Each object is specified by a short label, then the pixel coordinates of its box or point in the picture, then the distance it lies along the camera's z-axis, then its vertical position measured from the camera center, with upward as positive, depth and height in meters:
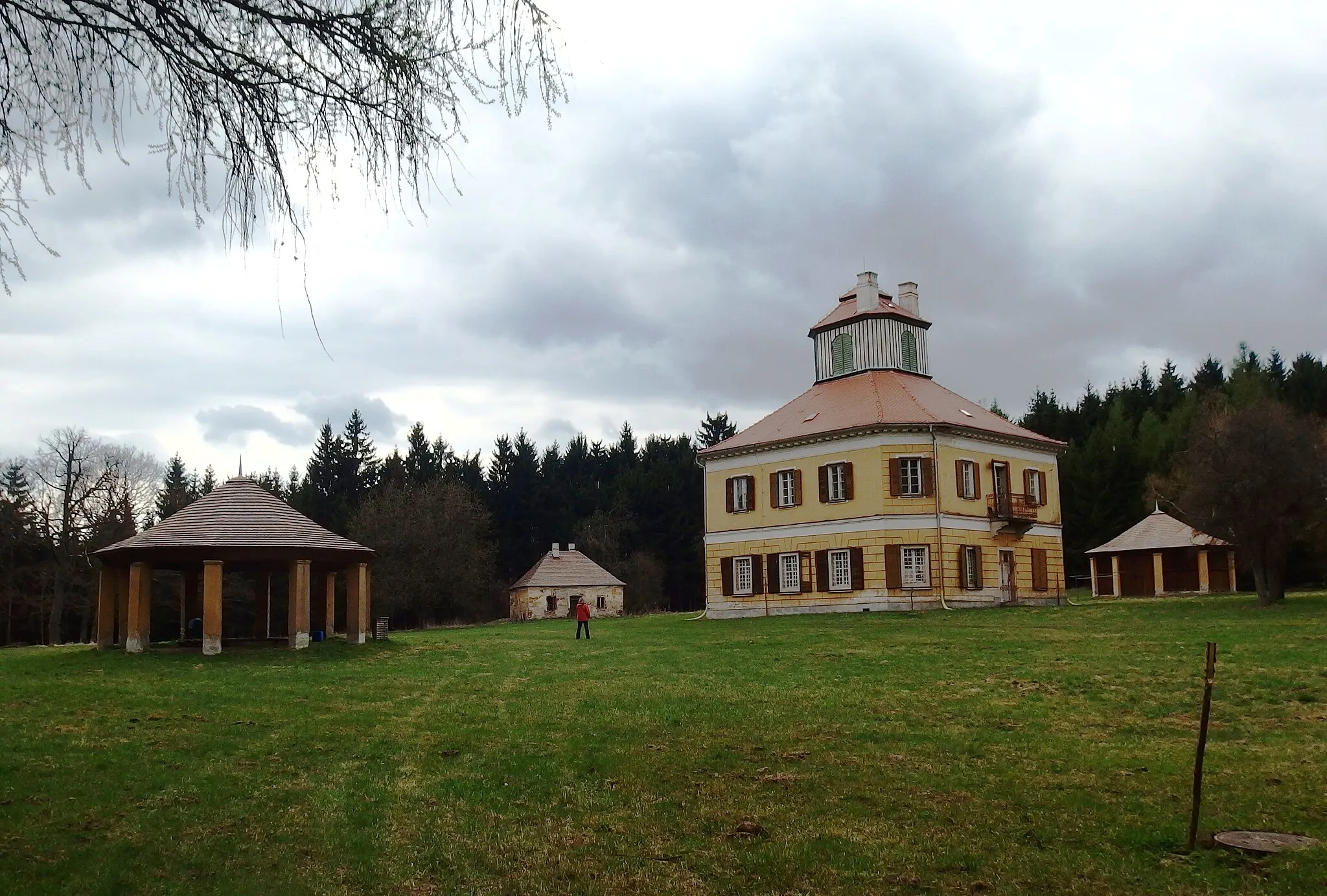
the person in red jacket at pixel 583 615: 31.70 -1.66
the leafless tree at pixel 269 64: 6.35 +3.02
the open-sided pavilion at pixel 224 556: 25.12 +0.23
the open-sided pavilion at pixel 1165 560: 46.50 -0.79
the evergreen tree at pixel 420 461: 80.69 +7.60
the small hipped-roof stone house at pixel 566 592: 60.34 -1.91
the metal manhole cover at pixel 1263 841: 7.52 -2.09
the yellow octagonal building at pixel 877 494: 37.47 +1.99
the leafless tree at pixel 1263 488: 29.80 +1.43
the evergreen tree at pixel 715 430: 83.62 +9.41
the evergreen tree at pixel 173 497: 64.12 +4.17
